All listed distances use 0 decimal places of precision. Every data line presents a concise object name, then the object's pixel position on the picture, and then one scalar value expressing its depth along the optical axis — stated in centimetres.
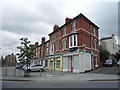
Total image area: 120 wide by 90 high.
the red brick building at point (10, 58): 7262
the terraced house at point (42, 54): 2669
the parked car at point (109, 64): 1959
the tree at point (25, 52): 1205
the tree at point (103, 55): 2478
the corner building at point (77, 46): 1585
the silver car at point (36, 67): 1973
